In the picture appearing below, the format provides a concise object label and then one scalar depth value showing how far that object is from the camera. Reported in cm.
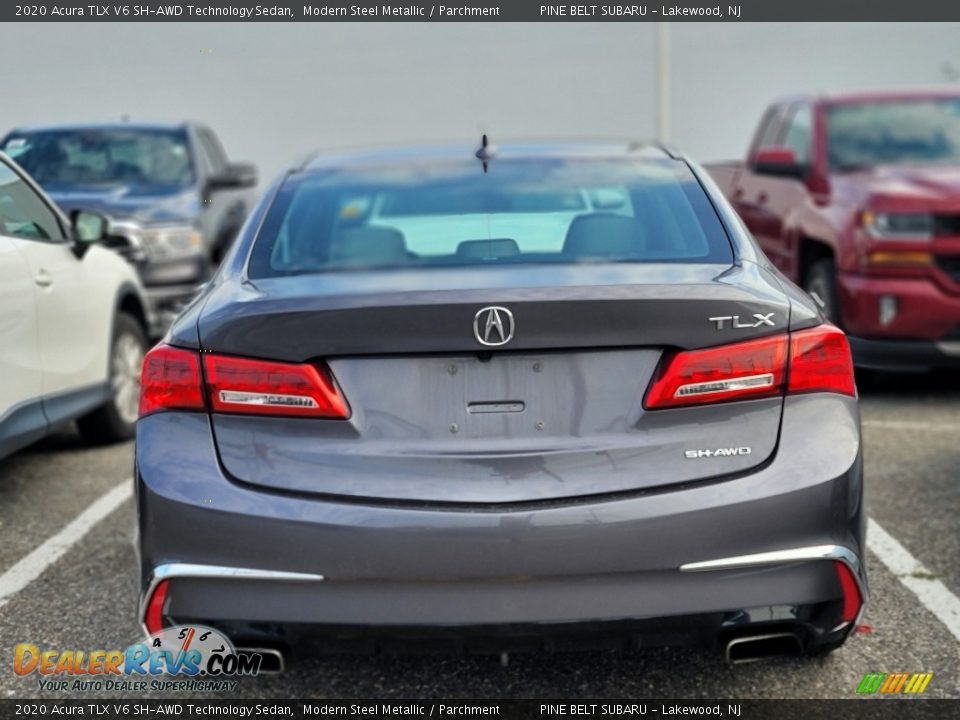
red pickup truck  691
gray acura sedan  272
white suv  482
